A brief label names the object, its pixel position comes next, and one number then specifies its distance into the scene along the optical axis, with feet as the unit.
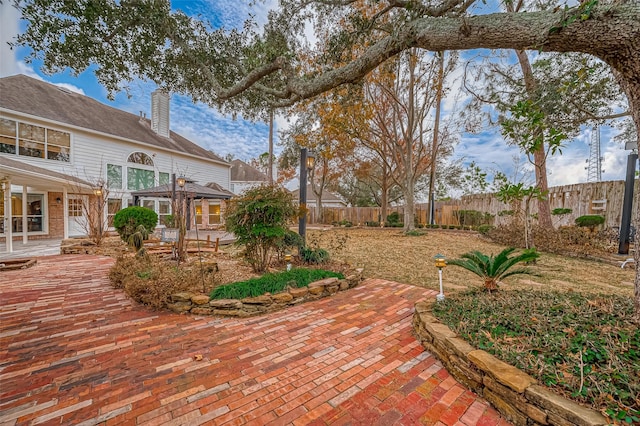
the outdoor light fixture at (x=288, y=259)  15.39
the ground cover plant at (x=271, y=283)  11.62
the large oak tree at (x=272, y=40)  6.42
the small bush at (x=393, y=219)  57.11
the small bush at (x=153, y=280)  11.49
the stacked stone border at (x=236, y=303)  10.99
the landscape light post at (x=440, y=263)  10.88
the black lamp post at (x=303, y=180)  17.54
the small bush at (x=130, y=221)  23.41
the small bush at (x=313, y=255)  17.66
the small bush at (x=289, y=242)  16.62
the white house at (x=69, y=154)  30.94
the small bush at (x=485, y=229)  33.38
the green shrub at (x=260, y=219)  14.61
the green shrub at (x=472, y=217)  45.57
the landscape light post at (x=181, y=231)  18.03
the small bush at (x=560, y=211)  30.35
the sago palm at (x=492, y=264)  10.55
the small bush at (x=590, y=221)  26.15
